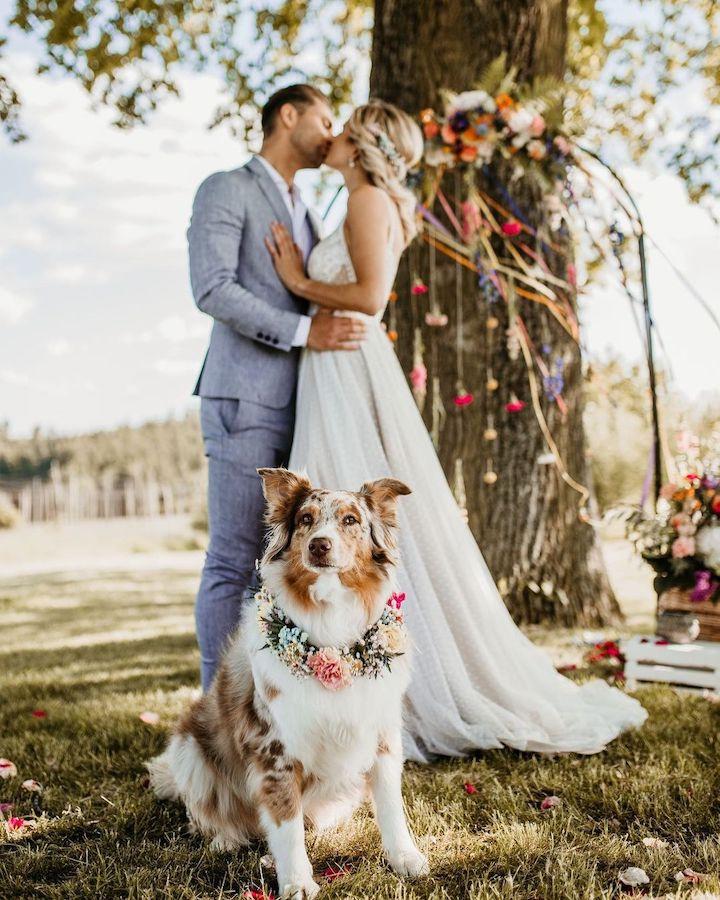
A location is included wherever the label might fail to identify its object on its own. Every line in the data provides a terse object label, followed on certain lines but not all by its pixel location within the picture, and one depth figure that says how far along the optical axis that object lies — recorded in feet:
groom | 10.57
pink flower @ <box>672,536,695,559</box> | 14.24
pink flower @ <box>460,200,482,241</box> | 16.62
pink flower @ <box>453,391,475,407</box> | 16.52
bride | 10.59
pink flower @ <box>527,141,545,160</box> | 15.99
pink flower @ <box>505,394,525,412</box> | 16.80
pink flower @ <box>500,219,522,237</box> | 16.82
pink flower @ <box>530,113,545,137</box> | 15.69
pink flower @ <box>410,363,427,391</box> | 16.38
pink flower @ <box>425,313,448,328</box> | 16.76
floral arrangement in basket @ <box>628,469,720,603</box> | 14.23
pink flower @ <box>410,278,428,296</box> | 16.51
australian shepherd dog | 7.50
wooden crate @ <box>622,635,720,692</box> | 13.75
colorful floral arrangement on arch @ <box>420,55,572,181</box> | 15.64
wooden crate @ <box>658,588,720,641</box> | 14.32
